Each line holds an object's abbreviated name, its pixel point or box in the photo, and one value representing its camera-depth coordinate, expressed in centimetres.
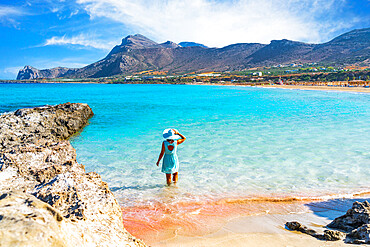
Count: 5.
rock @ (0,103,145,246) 186
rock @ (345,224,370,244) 379
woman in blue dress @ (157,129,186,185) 651
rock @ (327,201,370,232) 434
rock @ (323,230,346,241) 404
